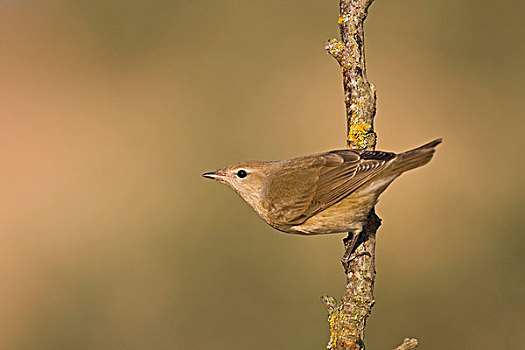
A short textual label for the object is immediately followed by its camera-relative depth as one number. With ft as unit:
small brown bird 24.20
